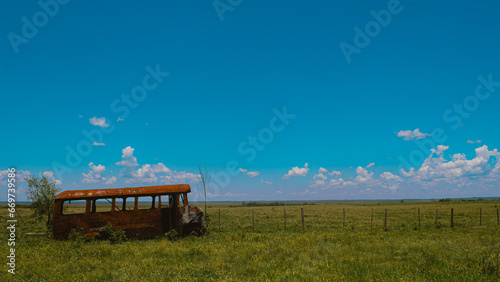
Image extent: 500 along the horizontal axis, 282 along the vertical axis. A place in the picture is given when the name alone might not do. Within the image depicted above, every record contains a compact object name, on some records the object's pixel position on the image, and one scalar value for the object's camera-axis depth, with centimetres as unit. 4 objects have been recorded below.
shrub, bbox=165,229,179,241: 1769
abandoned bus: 1712
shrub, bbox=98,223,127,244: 1680
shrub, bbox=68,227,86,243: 1633
